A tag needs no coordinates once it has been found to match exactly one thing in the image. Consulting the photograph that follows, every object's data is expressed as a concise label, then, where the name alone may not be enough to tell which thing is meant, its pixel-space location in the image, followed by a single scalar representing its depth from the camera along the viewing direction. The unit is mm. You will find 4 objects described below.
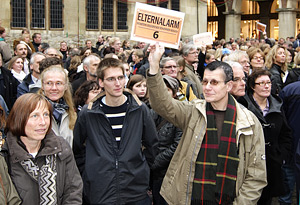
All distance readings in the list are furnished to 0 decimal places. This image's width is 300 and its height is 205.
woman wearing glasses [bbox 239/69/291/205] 4684
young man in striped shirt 3721
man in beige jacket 3367
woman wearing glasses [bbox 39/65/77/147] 4312
